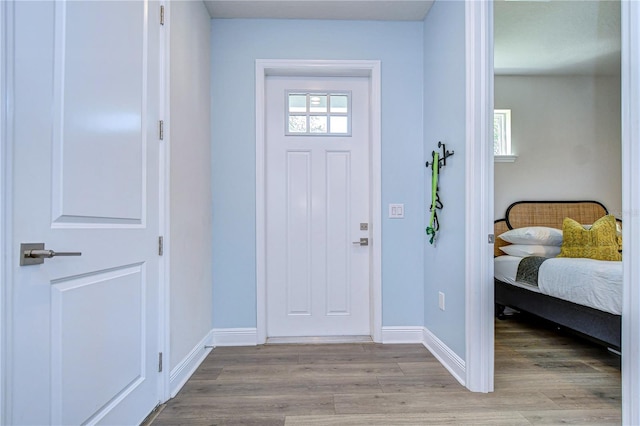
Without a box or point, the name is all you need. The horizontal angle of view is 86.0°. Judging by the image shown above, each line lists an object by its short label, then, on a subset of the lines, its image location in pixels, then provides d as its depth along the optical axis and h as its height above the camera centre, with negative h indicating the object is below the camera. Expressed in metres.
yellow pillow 2.74 -0.20
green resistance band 2.48 +0.17
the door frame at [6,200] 0.95 +0.04
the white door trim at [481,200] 1.95 +0.09
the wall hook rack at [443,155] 2.33 +0.42
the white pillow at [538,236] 3.33 -0.20
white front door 2.90 +0.01
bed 2.23 -0.54
